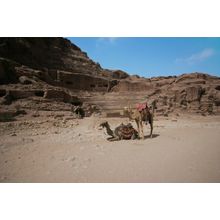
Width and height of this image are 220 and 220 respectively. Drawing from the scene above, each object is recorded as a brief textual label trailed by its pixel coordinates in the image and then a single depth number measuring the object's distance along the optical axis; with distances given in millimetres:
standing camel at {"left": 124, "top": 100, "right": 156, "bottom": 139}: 7312
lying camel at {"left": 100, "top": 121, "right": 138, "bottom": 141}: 6909
